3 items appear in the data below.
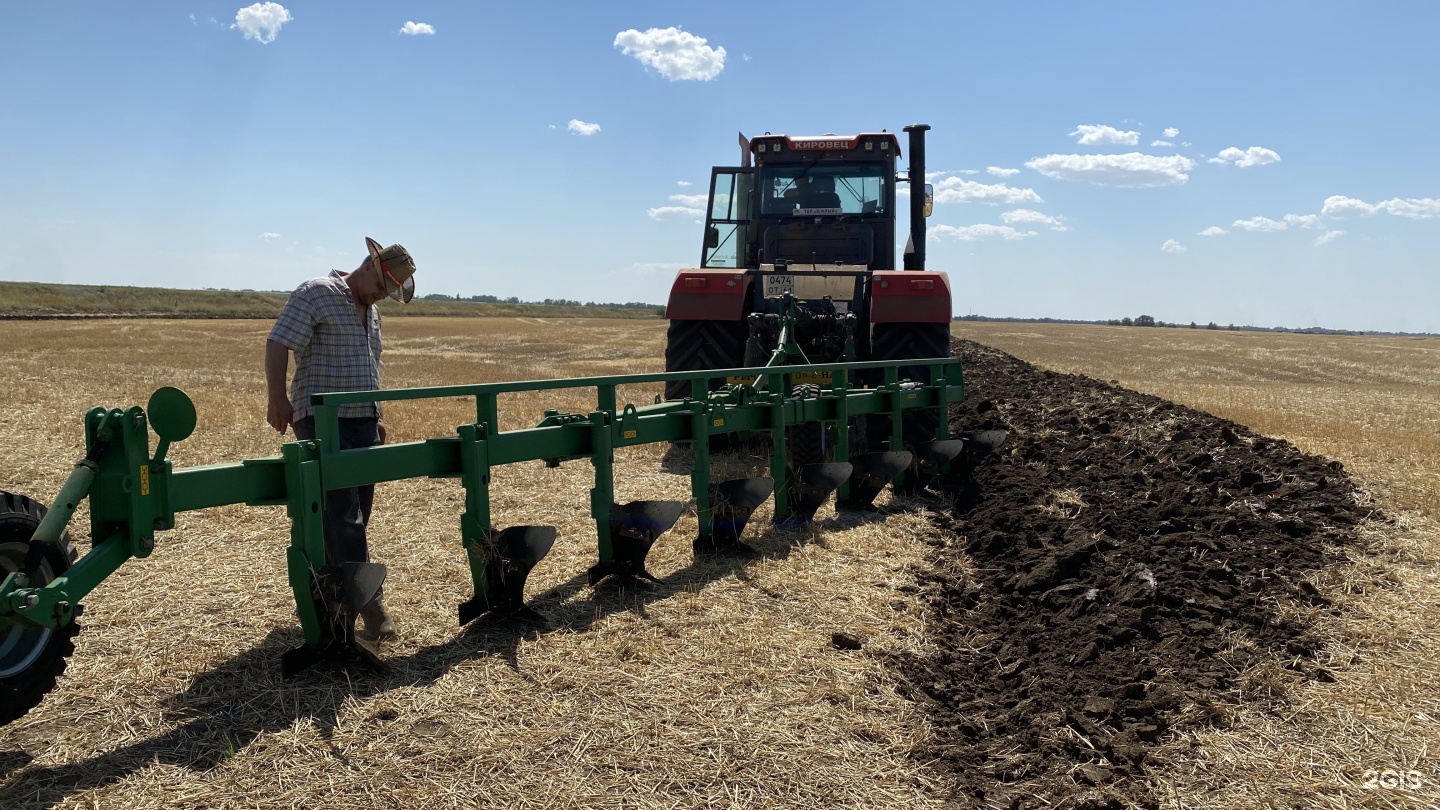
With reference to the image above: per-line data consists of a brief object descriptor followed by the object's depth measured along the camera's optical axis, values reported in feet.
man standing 12.96
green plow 9.78
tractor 25.38
